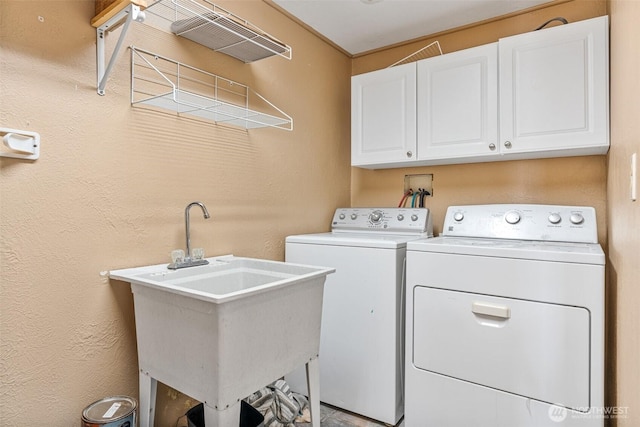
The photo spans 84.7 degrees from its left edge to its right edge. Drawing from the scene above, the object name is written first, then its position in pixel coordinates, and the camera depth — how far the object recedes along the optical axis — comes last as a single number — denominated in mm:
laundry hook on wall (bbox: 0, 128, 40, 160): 1054
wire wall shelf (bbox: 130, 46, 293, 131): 1414
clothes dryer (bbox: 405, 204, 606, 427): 1334
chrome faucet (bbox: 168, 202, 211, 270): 1445
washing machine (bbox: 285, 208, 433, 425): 1737
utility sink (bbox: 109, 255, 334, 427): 1072
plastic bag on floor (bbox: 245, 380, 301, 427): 1665
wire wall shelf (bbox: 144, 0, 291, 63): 1454
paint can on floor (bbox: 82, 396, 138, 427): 1135
